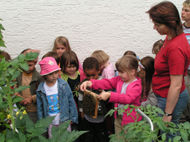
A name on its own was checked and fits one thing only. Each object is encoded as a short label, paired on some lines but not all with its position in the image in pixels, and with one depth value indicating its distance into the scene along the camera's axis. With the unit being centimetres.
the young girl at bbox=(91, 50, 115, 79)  357
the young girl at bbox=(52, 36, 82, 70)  389
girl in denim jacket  285
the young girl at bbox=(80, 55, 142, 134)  243
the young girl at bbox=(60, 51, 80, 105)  328
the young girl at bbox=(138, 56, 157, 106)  283
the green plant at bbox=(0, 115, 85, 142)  120
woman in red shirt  192
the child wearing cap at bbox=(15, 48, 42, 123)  312
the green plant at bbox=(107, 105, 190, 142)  128
